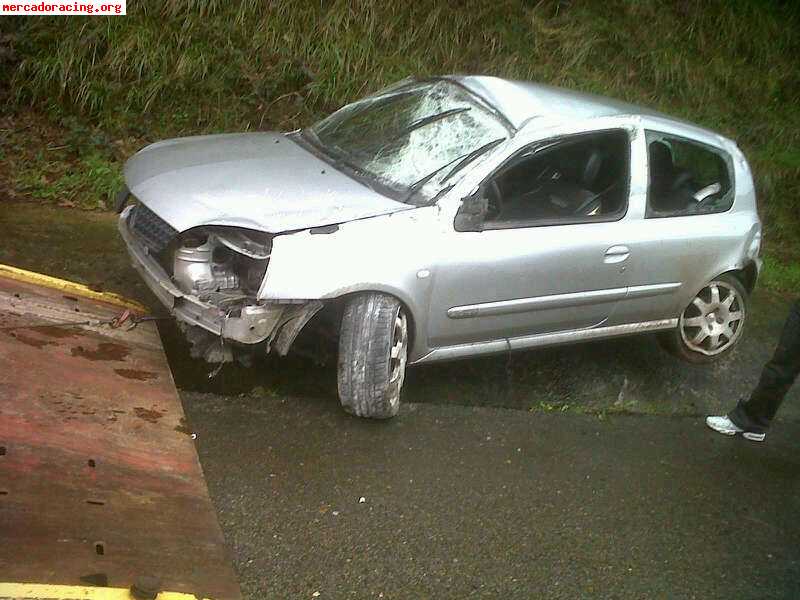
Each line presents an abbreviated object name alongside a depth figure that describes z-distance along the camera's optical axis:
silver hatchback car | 4.08
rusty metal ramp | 2.76
